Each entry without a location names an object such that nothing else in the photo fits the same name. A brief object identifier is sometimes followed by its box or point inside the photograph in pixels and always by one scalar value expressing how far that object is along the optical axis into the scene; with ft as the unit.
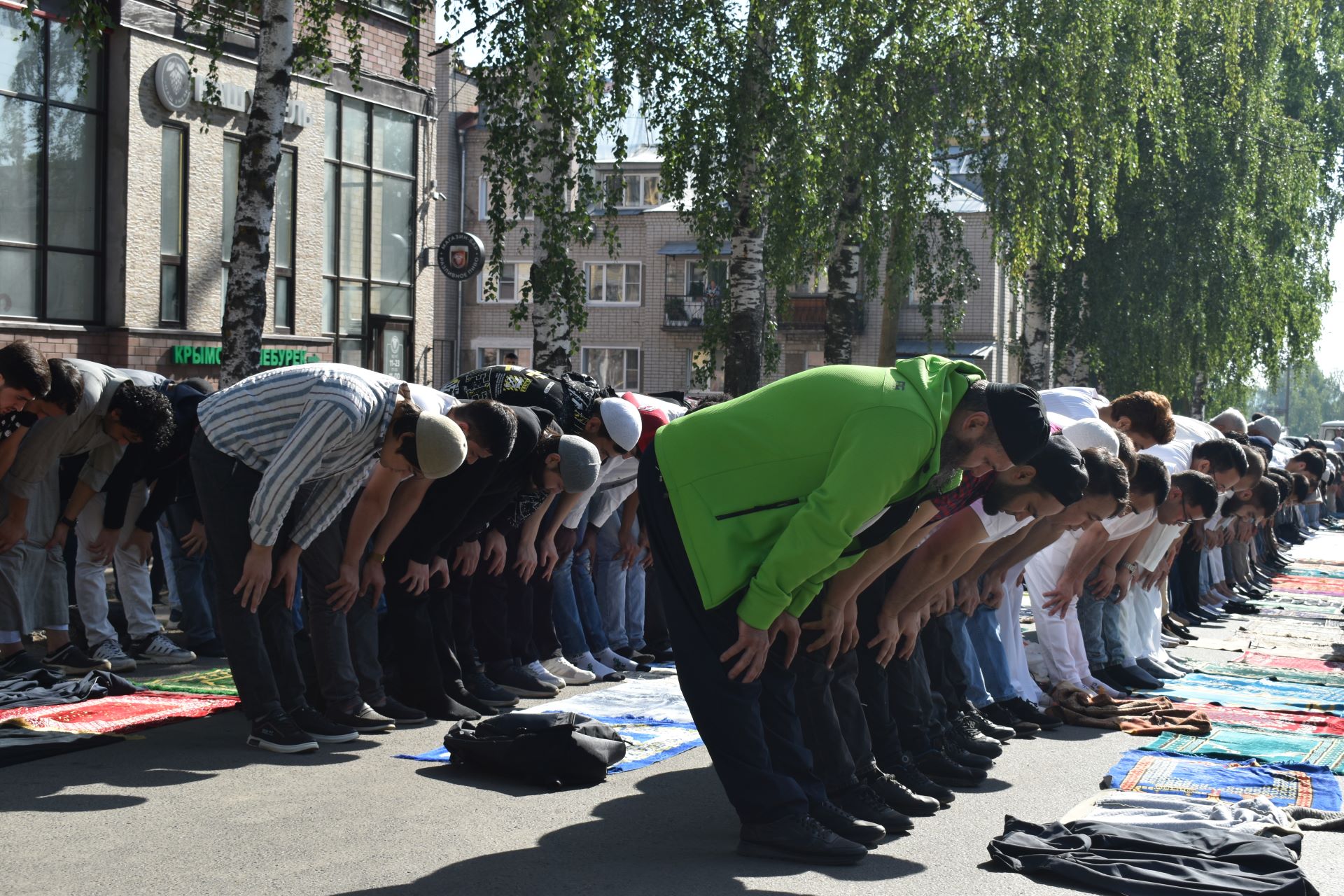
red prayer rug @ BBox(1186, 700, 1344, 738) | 27.76
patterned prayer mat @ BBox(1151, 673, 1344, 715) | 30.55
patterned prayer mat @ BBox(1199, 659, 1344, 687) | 34.42
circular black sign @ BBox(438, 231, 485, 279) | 83.10
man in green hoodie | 16.47
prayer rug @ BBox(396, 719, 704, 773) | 22.07
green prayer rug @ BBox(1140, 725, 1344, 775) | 24.67
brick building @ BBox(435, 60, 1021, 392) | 166.61
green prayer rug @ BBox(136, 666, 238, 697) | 26.12
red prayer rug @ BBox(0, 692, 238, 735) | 22.31
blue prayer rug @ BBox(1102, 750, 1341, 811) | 21.84
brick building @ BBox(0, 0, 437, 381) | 59.72
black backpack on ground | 20.51
